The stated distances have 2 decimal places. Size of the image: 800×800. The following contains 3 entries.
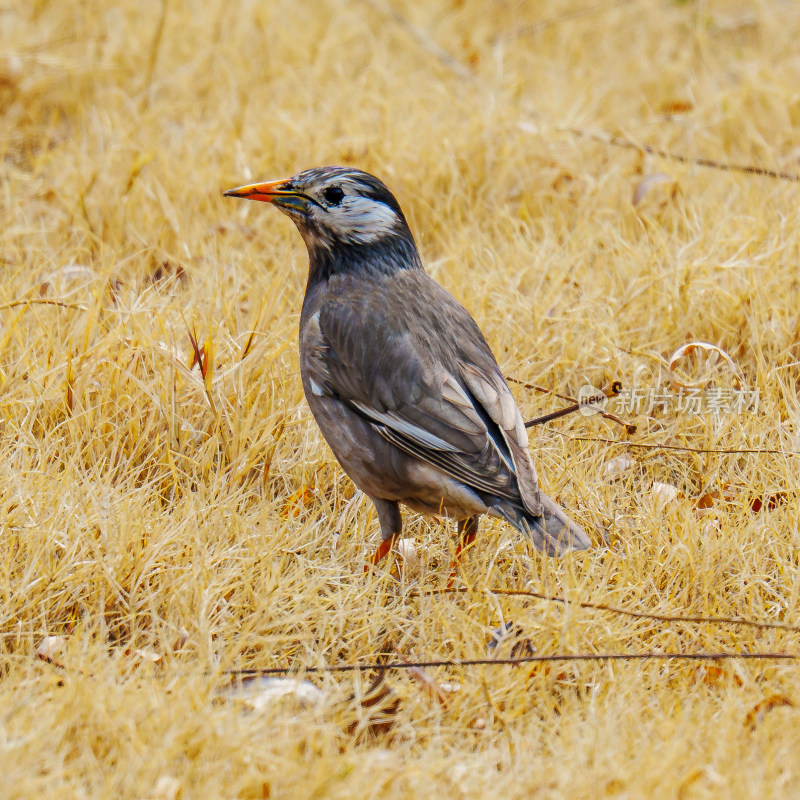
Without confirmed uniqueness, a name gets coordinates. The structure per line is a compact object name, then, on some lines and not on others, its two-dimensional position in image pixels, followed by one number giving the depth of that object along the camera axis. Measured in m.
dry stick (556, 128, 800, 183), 9.41
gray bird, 5.88
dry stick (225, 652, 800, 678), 5.24
